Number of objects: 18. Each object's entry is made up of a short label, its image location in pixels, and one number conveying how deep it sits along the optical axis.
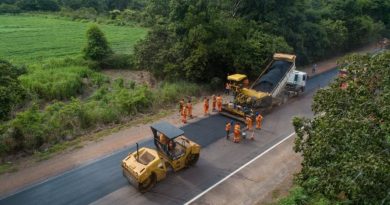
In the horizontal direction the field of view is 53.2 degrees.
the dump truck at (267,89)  21.95
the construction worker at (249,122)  20.11
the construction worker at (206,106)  22.20
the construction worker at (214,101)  23.08
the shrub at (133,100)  21.94
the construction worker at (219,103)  22.70
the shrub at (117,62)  34.91
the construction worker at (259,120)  20.62
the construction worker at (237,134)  18.81
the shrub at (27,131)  17.38
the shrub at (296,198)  12.59
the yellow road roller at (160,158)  14.27
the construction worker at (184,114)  21.16
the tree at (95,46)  34.16
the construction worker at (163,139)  15.48
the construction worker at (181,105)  21.50
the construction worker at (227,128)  19.08
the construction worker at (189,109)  21.78
